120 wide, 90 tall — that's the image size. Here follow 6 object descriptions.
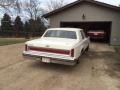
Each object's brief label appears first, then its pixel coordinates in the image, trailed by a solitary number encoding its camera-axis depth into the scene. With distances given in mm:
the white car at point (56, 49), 3603
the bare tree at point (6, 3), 13941
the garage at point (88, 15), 8867
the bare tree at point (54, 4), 29146
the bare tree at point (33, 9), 28040
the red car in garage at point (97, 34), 10558
